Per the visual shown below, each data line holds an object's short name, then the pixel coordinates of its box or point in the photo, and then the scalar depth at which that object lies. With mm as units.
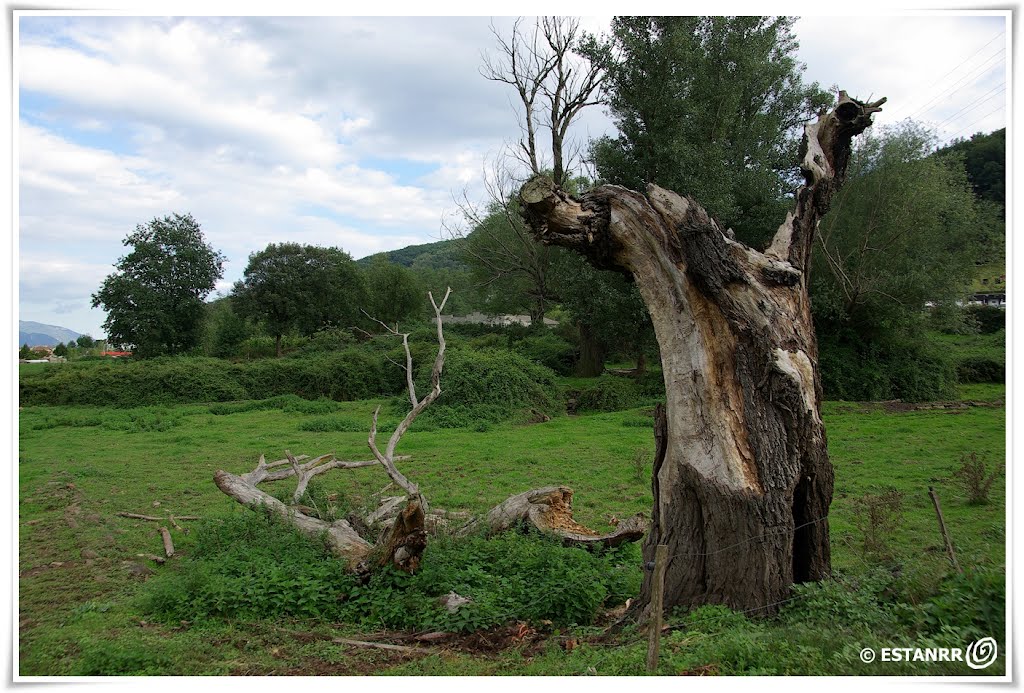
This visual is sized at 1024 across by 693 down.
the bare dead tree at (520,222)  22734
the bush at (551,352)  25875
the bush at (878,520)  6172
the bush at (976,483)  8664
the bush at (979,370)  23656
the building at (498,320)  32728
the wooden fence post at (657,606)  3949
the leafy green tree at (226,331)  35344
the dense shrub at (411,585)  5488
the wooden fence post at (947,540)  4793
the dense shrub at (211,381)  21500
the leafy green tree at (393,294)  39244
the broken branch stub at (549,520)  6672
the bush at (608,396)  20328
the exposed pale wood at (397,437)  7227
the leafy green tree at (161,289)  28094
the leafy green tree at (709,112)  18938
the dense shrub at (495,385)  18781
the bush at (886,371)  20922
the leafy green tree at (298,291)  34188
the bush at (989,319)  26344
